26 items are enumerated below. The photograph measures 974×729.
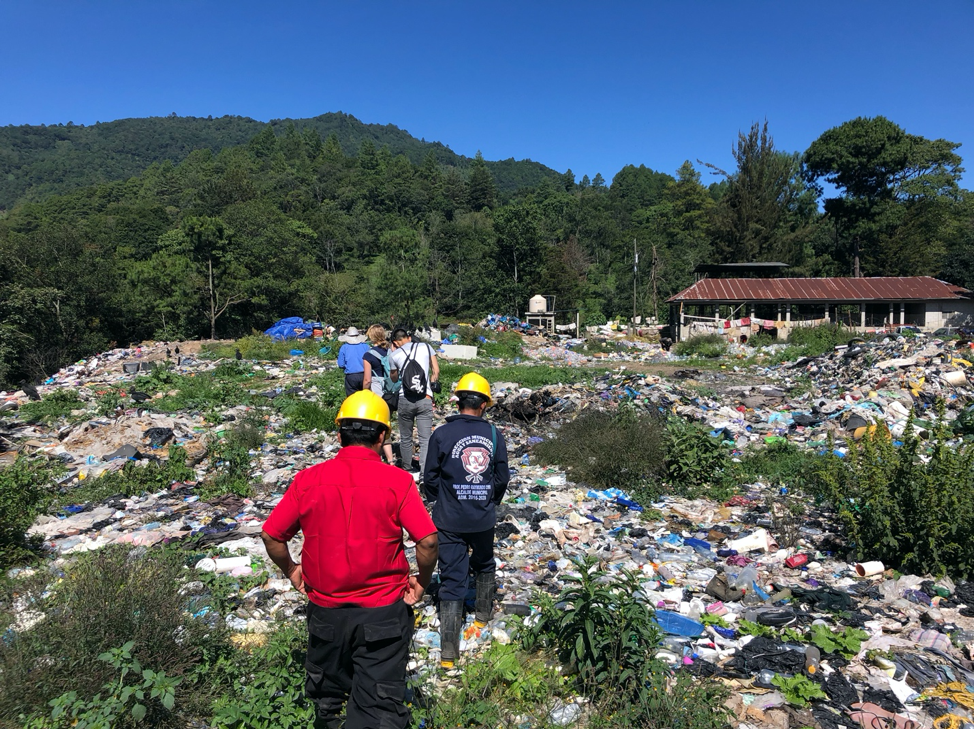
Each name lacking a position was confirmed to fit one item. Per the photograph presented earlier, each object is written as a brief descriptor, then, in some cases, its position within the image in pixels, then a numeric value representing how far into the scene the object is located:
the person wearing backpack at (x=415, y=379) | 5.80
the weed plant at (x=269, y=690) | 2.47
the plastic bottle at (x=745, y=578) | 4.13
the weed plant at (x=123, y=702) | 2.19
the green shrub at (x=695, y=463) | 6.36
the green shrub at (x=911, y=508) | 4.04
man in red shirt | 2.10
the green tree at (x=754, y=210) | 38.59
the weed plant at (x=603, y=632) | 2.82
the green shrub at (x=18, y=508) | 4.40
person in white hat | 6.57
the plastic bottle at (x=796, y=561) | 4.55
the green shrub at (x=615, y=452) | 6.52
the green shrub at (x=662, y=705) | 2.52
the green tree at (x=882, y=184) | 38.97
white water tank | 33.41
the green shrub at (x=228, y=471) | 6.33
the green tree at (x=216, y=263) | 26.83
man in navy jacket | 3.21
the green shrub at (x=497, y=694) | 2.64
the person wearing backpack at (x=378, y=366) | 6.26
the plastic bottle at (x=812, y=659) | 3.07
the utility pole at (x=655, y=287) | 36.47
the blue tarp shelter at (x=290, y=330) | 23.69
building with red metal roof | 27.45
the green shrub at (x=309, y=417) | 9.09
